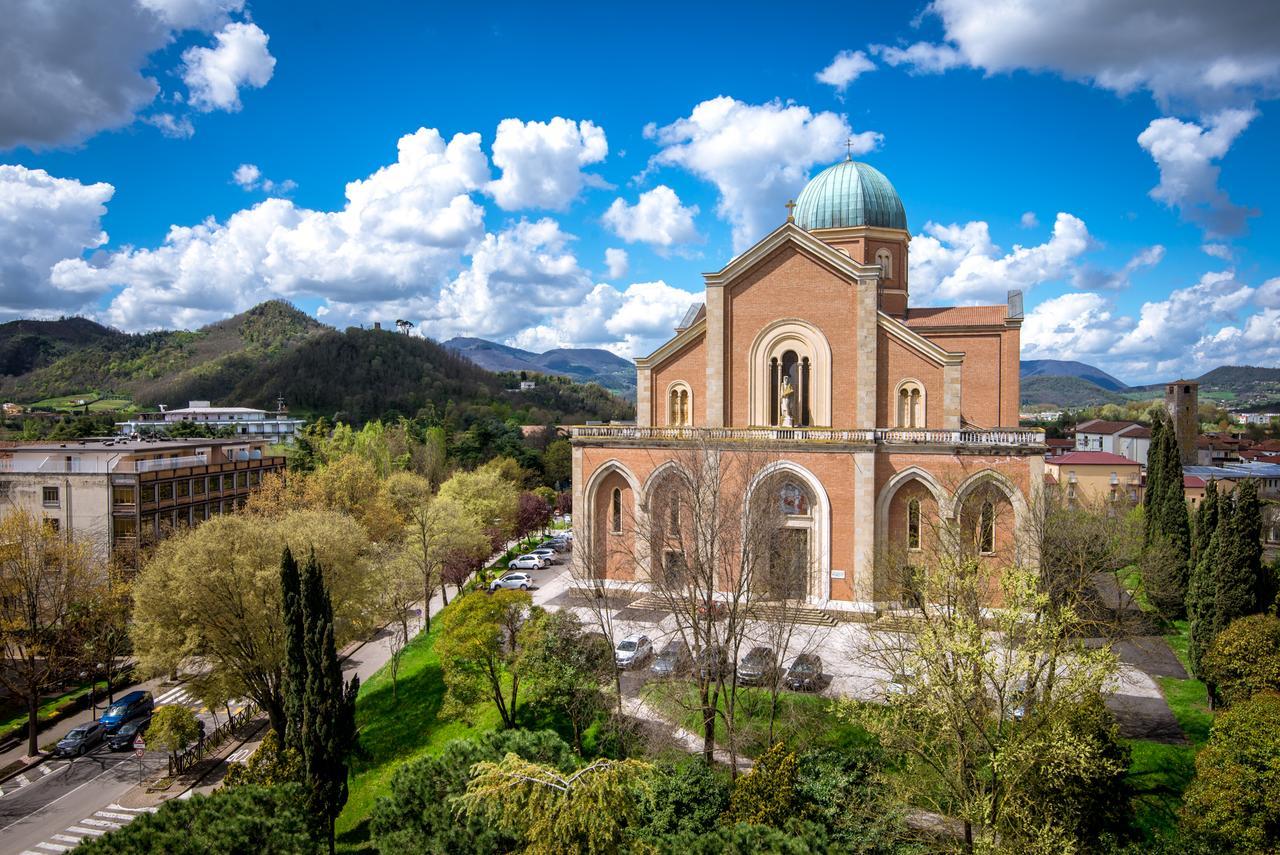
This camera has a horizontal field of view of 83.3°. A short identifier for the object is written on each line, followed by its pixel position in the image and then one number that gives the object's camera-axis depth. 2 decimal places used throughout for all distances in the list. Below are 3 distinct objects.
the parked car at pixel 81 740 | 24.12
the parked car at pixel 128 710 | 25.59
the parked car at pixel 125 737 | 24.50
